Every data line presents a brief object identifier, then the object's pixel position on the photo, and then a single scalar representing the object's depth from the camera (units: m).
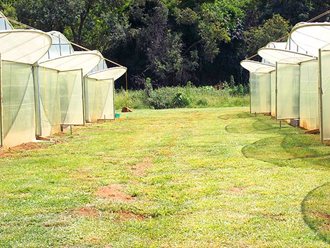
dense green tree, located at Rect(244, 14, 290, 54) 33.66
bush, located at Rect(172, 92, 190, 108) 30.94
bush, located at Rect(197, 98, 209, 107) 30.72
